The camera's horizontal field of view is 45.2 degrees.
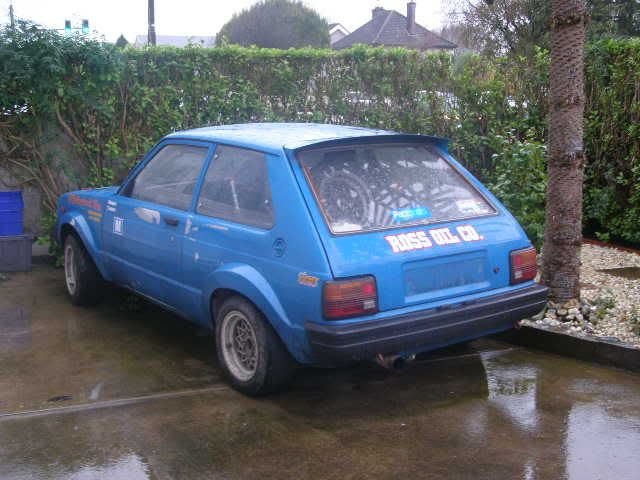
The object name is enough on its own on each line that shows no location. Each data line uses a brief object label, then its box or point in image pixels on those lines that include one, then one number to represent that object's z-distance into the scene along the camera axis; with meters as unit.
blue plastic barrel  8.05
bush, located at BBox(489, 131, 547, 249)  7.24
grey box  8.19
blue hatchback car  4.30
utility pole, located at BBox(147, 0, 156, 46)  24.98
